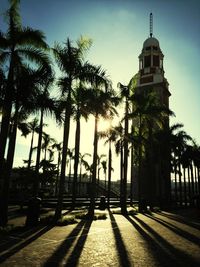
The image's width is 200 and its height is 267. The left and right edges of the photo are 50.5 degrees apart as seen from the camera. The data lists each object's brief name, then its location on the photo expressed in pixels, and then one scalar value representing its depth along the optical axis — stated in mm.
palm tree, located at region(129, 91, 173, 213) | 21284
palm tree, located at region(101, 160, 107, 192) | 50977
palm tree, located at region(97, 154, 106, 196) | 50938
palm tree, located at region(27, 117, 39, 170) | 29198
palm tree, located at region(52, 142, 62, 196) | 46168
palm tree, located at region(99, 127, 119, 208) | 18931
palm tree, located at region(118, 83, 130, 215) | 19562
